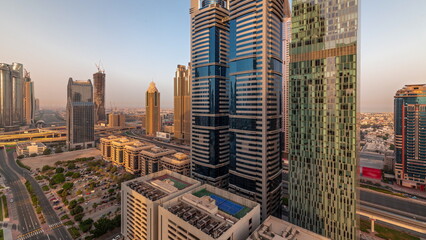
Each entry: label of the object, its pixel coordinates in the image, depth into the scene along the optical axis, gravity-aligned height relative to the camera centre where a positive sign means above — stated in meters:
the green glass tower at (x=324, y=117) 54.06 -0.30
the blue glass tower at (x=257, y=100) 78.69 +7.27
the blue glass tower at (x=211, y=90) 102.25 +14.83
